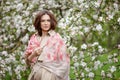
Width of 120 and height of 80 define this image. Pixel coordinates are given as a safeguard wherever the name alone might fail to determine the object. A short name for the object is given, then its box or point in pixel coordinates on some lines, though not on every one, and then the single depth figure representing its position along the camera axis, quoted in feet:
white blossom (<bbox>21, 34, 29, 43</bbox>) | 18.44
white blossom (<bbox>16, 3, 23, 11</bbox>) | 18.18
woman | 11.76
